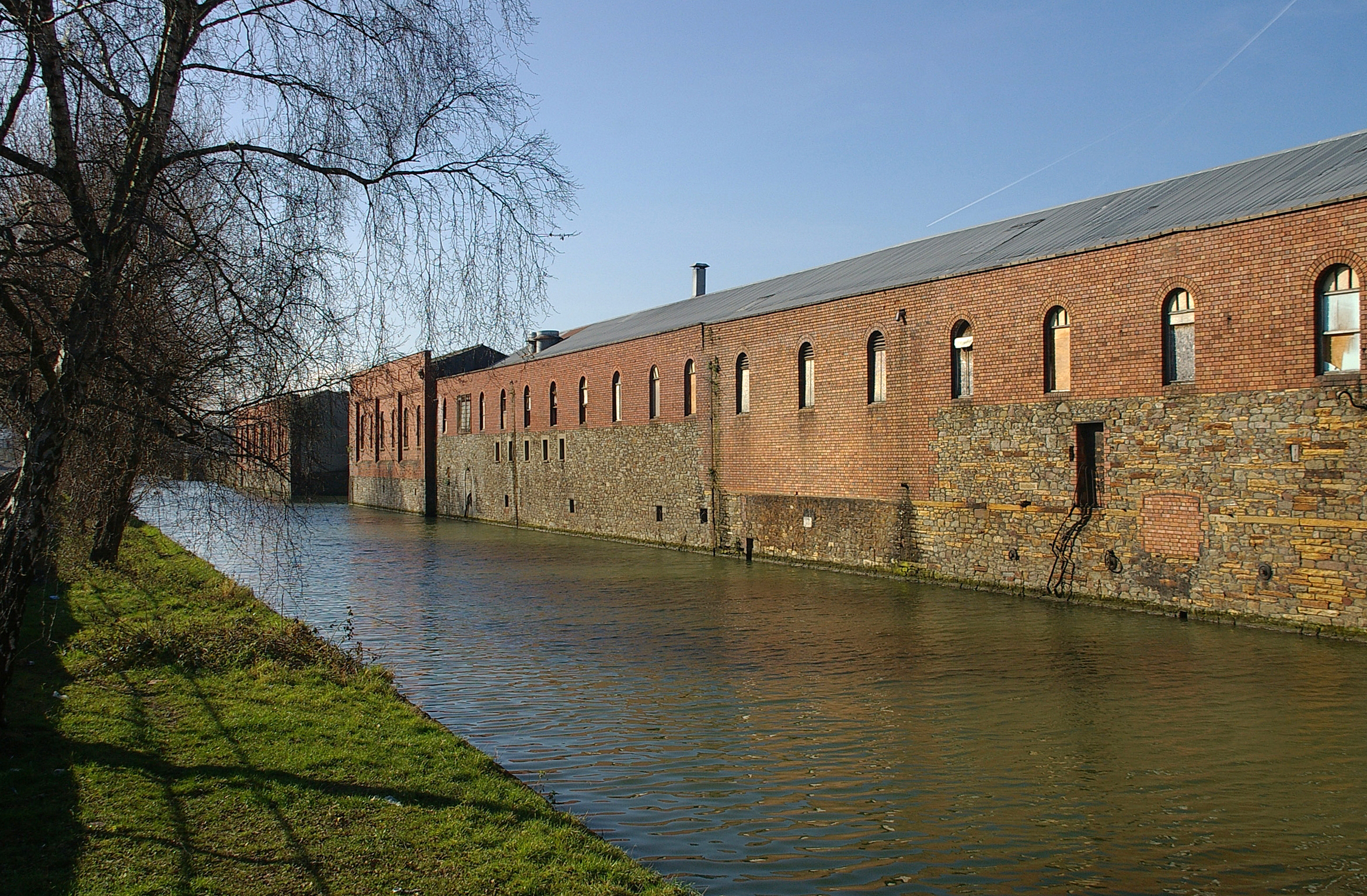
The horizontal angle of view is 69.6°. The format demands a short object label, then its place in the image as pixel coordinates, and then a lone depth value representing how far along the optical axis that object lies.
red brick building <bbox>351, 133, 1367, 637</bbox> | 12.16
